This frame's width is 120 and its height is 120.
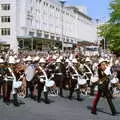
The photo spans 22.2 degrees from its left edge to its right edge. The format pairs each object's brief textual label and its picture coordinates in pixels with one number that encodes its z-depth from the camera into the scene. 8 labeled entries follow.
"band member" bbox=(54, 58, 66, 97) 12.57
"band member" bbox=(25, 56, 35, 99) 11.39
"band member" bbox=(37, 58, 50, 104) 10.95
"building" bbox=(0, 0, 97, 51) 57.70
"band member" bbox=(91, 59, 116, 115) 9.06
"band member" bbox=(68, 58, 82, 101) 12.06
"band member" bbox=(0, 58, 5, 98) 10.68
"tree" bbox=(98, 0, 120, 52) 35.13
